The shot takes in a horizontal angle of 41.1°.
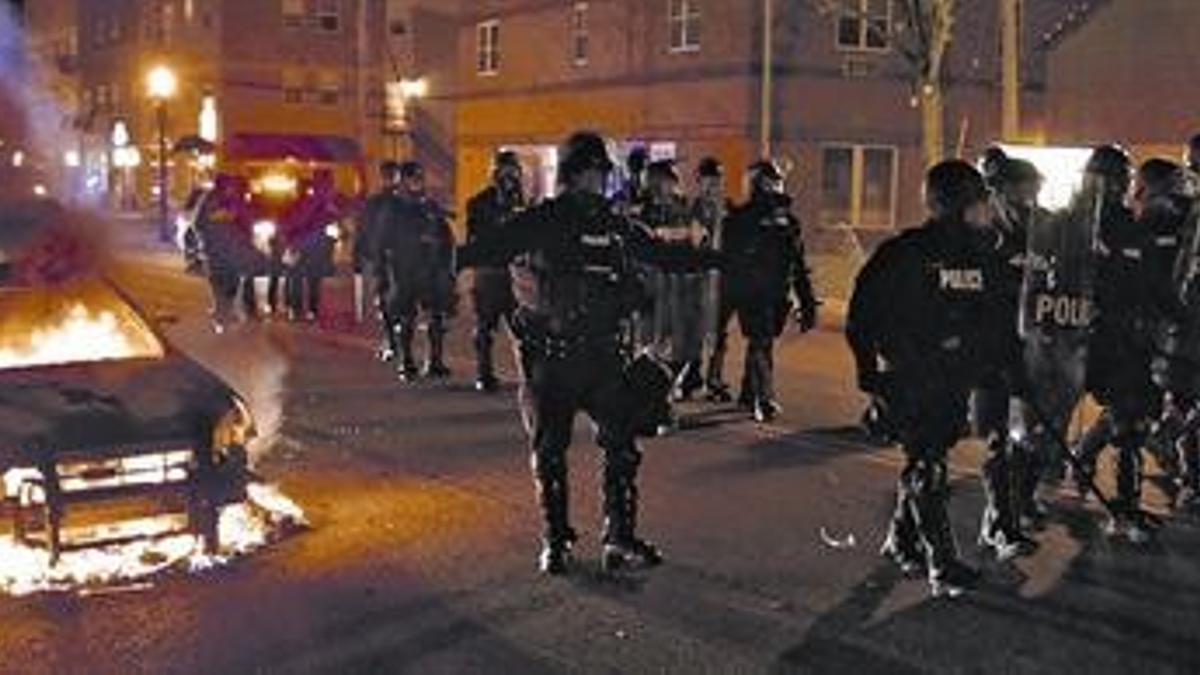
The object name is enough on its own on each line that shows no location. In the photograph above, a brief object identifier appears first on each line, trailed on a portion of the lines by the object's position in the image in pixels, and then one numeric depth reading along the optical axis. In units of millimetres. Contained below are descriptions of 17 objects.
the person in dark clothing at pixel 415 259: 13961
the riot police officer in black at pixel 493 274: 12555
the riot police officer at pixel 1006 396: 7207
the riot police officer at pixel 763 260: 11672
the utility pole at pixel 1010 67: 20516
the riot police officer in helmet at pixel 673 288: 11562
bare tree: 25250
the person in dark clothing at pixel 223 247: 18438
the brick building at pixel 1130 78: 35156
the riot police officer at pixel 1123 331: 8016
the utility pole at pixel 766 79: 30781
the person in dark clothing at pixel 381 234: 14023
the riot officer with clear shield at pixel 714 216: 12141
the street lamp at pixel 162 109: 39906
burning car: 7090
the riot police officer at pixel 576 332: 7234
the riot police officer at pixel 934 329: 6844
